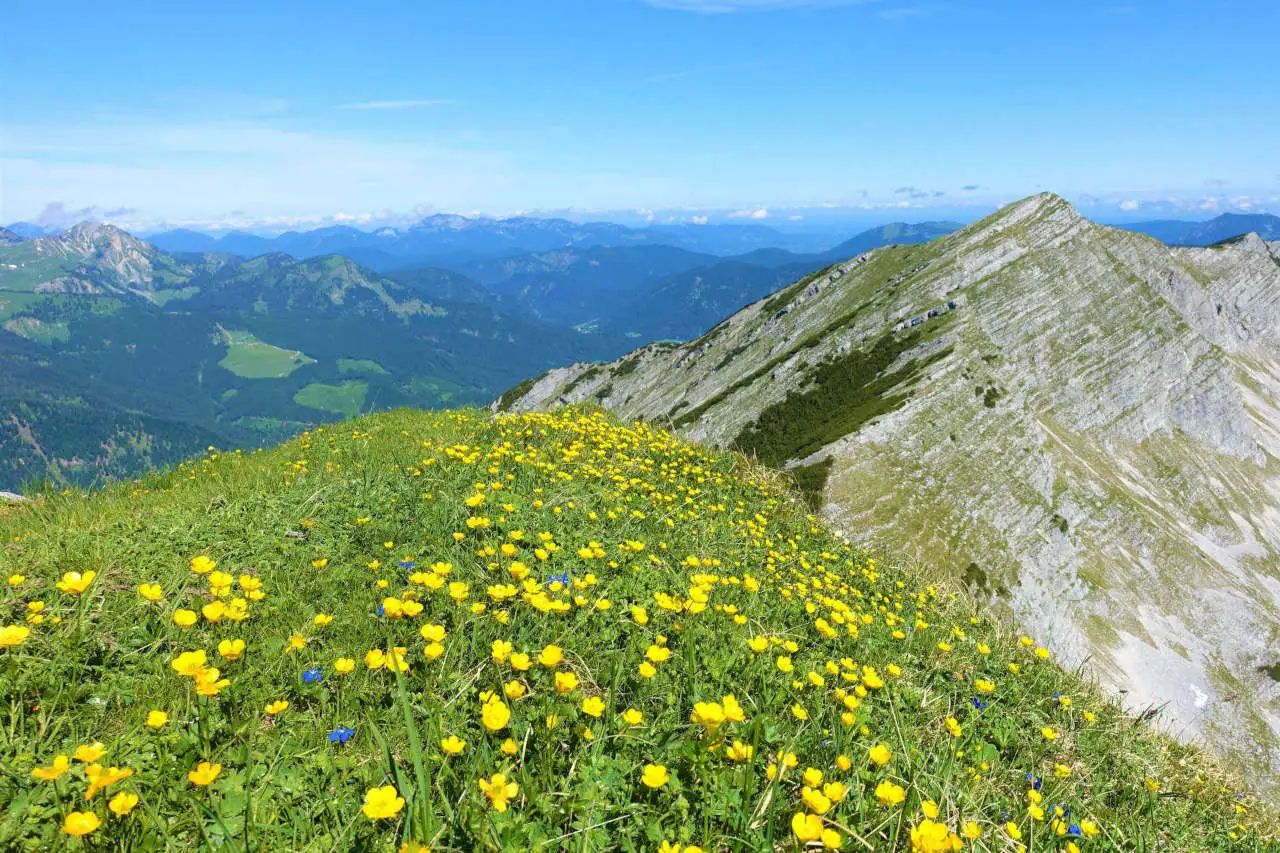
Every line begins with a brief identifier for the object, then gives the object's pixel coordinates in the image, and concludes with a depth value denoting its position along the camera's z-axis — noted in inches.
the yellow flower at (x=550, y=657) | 156.6
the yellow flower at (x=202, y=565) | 202.8
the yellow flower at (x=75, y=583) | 167.8
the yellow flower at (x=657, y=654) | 179.3
